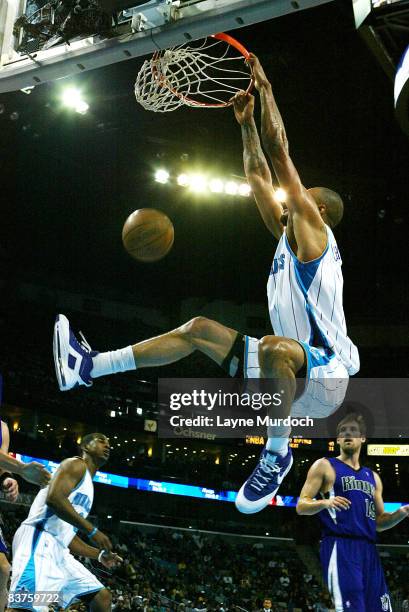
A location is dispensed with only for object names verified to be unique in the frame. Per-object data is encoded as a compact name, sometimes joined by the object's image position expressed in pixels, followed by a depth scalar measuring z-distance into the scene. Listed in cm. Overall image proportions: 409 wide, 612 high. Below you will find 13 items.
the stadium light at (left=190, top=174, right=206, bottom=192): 1670
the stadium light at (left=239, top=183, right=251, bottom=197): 1667
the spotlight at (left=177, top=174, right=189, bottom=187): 1684
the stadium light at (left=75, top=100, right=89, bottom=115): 1369
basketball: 675
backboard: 455
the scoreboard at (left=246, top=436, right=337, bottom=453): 2620
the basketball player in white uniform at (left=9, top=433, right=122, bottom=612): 561
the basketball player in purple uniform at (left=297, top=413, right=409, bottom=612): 522
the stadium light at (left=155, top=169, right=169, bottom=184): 1681
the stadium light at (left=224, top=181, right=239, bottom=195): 1664
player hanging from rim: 480
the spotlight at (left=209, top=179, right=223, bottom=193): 1664
